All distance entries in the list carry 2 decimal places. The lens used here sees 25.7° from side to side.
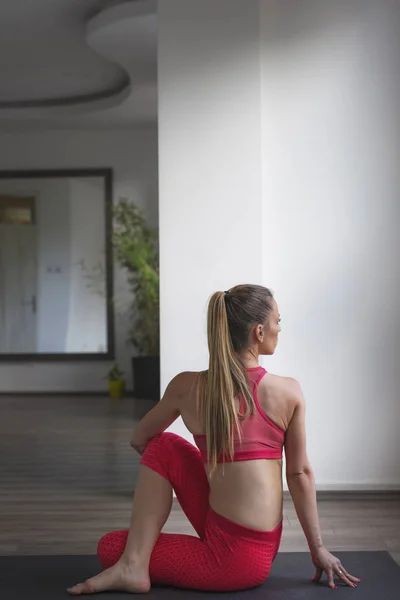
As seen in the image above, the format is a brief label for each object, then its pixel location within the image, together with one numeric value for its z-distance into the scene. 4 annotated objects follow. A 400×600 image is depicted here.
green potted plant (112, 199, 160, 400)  7.45
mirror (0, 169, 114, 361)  8.25
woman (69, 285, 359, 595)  2.35
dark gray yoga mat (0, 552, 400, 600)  2.41
